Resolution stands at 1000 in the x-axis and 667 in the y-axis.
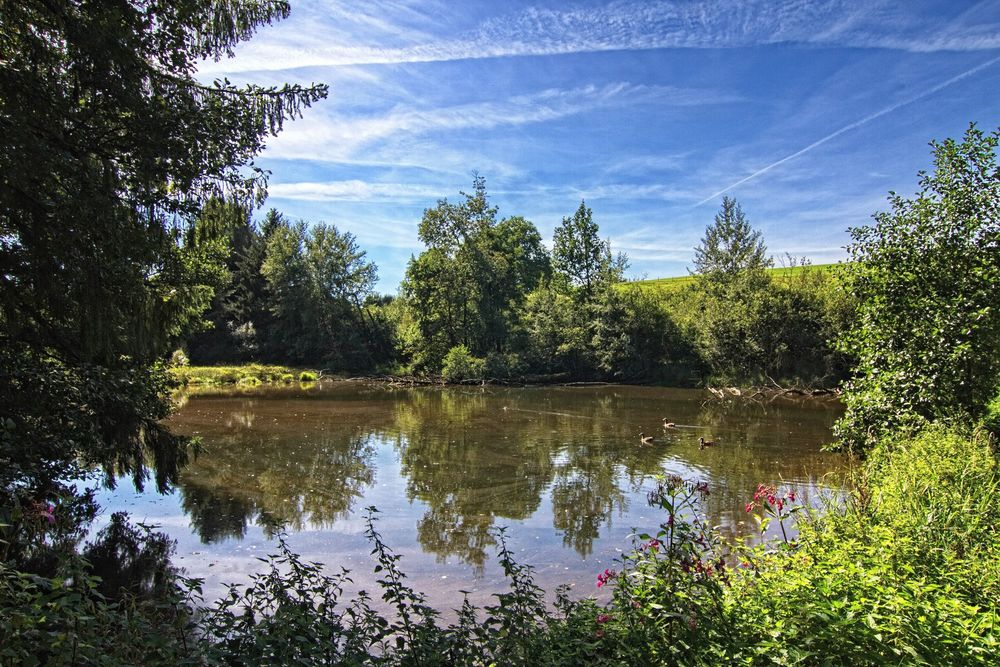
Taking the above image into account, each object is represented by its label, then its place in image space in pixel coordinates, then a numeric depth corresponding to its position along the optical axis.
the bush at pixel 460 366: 38.09
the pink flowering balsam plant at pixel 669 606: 3.38
